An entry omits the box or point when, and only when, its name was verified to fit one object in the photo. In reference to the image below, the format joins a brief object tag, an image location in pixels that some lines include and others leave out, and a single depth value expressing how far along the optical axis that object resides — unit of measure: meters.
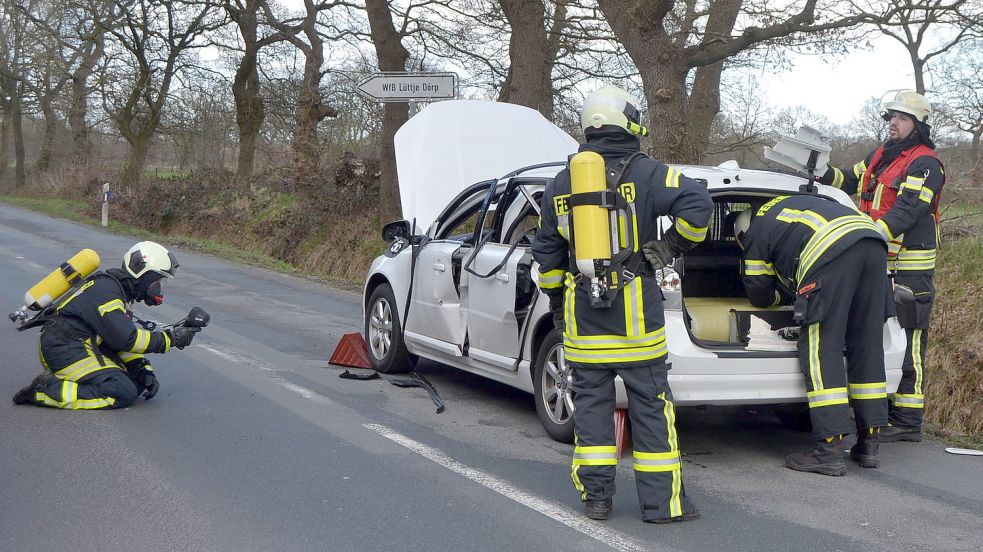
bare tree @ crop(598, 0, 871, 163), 11.95
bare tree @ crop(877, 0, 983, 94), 11.38
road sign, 13.00
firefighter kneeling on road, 6.56
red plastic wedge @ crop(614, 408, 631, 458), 5.76
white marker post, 26.16
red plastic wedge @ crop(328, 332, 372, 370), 8.49
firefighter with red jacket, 6.41
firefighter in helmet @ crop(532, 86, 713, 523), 4.64
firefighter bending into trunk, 5.48
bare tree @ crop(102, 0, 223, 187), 29.61
